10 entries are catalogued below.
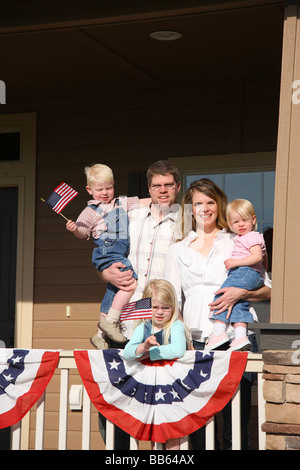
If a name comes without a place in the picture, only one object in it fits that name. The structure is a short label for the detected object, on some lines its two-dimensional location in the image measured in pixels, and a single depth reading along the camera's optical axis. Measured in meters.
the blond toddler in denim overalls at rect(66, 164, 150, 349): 4.68
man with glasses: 4.56
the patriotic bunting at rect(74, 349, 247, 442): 4.18
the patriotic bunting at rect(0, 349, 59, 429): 4.54
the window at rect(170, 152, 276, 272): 6.30
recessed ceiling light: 5.39
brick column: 3.99
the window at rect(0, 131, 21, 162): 7.09
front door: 6.99
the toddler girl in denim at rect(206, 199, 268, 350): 4.29
